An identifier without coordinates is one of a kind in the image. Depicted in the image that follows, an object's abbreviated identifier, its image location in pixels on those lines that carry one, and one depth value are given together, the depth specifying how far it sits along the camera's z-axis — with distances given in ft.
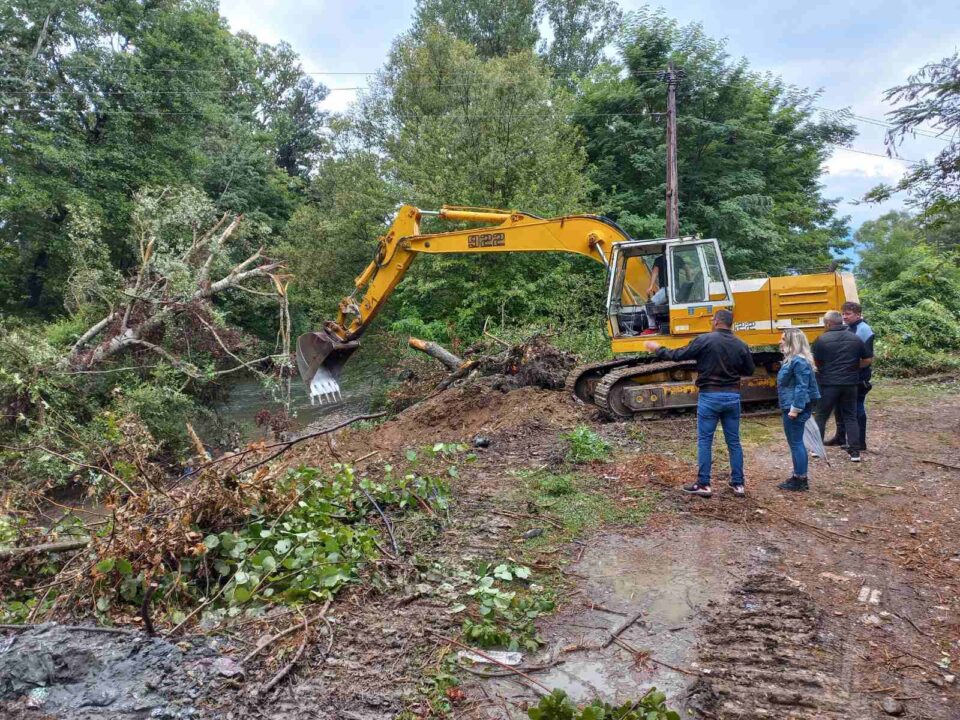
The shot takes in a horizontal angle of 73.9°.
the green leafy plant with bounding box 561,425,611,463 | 22.54
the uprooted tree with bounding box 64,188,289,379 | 39.34
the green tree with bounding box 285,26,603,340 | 49.75
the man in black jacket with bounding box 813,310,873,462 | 21.24
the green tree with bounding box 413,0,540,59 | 88.63
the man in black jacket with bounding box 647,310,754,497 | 18.10
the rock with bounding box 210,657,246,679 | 10.21
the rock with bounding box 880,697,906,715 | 9.37
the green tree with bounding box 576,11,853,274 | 61.21
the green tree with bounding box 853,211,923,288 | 67.87
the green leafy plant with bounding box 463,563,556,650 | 11.48
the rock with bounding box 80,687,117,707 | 9.46
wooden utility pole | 48.32
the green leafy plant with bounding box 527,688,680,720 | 8.99
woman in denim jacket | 18.70
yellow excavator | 28.25
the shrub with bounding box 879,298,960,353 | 45.83
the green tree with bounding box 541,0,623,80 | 98.17
